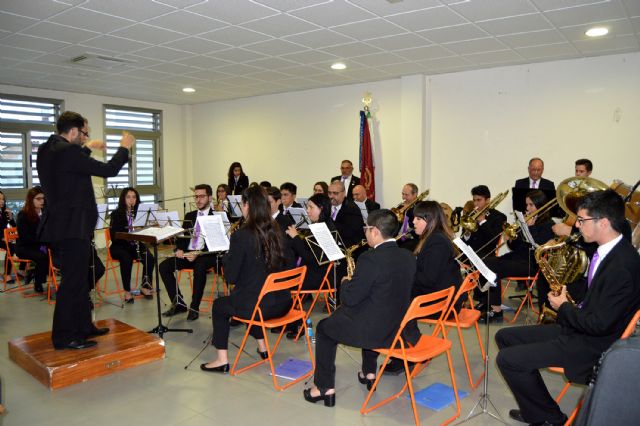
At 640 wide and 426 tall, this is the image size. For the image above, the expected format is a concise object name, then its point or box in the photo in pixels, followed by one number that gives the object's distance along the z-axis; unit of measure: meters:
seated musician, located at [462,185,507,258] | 5.40
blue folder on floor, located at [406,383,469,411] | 3.15
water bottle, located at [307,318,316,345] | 4.32
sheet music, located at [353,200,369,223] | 5.86
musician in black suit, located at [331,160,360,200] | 7.84
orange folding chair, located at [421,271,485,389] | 3.23
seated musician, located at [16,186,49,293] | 5.94
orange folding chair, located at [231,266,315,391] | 3.31
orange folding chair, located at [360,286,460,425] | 2.76
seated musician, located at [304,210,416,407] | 2.86
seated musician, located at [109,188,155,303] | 5.75
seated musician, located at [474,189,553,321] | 4.75
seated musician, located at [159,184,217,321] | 4.99
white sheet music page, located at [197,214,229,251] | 3.82
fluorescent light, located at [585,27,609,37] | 5.18
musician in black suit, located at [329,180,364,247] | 5.24
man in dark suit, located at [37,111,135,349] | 3.39
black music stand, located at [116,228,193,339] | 4.01
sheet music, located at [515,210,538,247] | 4.41
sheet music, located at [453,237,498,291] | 2.74
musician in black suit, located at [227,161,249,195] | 9.20
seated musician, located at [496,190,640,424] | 2.30
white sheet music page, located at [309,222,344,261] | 3.70
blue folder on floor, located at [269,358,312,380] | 3.60
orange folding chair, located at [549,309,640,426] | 2.28
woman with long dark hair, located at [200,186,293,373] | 3.52
